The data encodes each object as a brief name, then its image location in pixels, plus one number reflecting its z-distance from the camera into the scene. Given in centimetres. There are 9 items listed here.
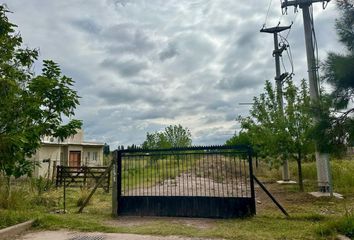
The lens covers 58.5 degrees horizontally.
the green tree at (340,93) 459
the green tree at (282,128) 1192
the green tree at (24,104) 647
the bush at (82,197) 981
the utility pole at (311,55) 1084
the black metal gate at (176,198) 745
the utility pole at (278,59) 1588
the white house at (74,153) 2242
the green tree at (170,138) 4584
